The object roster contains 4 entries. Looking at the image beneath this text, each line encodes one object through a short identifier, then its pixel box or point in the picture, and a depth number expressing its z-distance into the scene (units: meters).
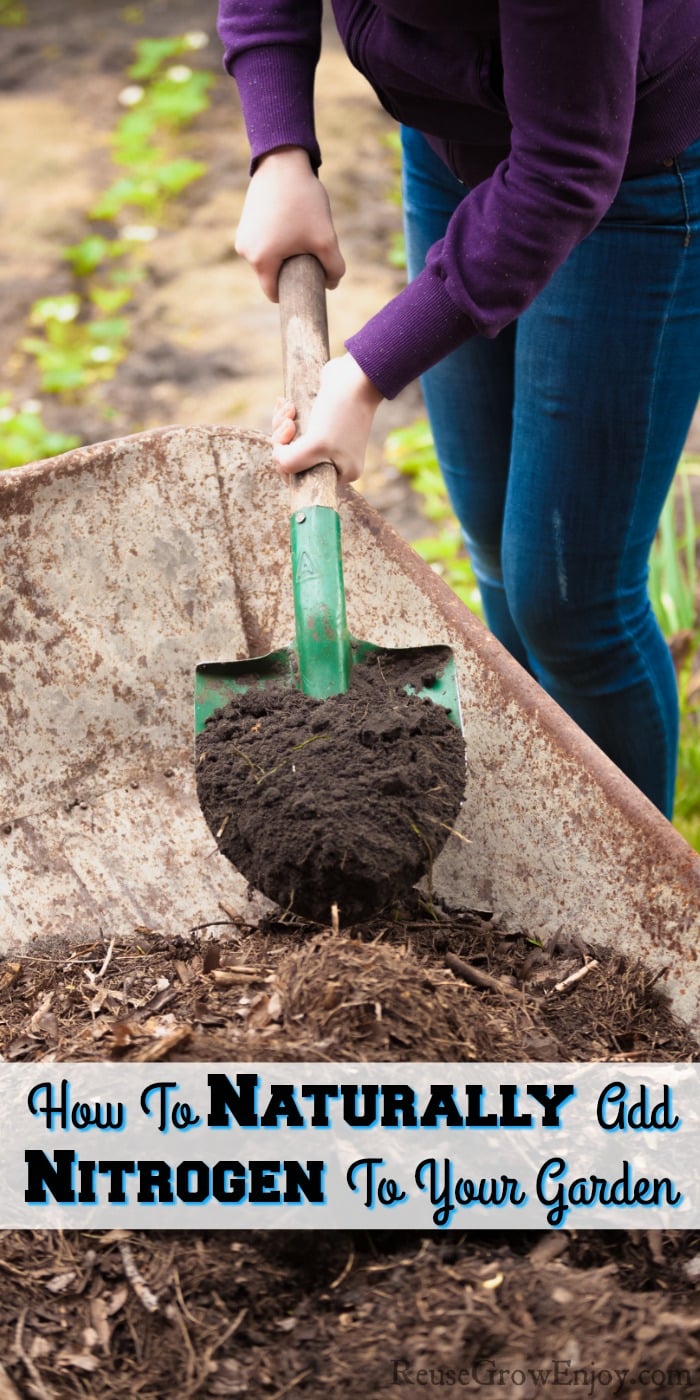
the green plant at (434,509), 2.71
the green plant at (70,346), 3.43
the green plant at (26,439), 3.06
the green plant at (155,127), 4.11
